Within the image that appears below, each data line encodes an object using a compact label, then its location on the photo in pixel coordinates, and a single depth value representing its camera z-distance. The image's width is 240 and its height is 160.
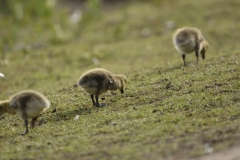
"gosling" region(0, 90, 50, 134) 9.59
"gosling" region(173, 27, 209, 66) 13.29
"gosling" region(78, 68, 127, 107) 10.63
